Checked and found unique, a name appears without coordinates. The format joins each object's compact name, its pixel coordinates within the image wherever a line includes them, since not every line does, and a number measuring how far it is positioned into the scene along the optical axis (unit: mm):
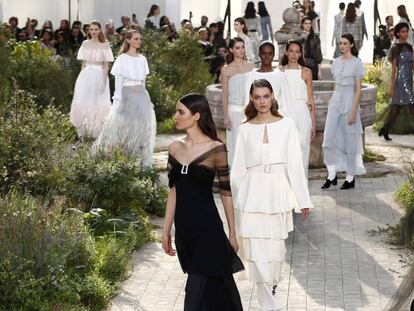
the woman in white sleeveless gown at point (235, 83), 12102
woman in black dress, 7375
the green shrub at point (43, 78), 17703
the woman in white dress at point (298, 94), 11758
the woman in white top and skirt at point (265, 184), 8352
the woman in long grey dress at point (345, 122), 12742
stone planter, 14125
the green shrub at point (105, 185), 10891
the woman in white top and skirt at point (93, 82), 16734
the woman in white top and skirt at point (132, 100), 13867
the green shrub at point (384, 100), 17500
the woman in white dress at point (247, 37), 22422
